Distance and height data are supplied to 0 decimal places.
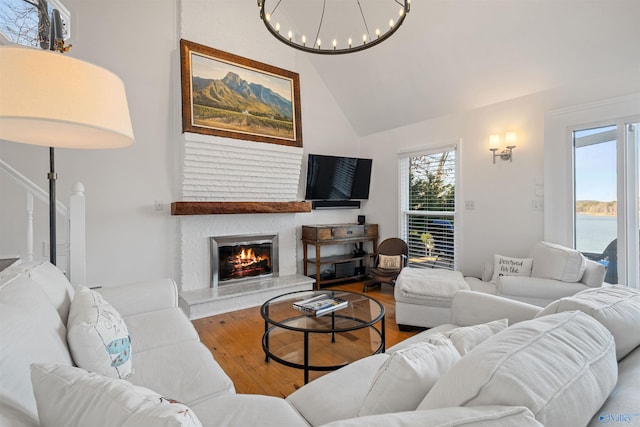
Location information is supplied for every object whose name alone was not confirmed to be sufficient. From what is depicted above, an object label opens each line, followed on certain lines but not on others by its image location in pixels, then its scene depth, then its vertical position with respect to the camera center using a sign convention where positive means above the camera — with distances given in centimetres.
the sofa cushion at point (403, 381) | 85 -48
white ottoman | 280 -82
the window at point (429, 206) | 420 +7
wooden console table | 447 -45
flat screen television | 468 +54
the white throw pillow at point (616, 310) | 98 -34
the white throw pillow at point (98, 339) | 118 -51
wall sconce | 346 +73
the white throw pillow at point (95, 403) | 59 -39
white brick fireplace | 362 +17
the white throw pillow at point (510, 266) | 310 -58
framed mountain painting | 360 +147
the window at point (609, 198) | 283 +12
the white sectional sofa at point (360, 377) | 63 -42
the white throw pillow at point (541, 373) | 63 -37
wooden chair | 411 -70
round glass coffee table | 218 -95
